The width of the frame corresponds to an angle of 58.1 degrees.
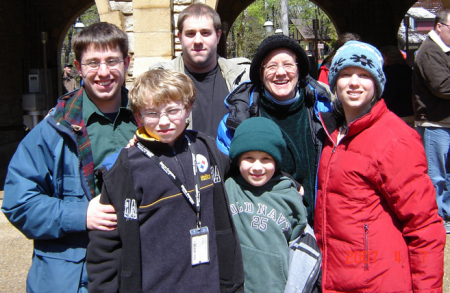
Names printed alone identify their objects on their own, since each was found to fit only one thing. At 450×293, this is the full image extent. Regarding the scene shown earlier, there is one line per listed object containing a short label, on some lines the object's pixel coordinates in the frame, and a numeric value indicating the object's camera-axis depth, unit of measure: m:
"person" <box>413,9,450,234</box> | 3.94
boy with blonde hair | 1.65
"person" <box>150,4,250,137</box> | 2.59
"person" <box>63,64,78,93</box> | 11.94
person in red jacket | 1.74
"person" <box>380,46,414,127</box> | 5.16
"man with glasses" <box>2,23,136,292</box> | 1.74
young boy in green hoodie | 1.86
